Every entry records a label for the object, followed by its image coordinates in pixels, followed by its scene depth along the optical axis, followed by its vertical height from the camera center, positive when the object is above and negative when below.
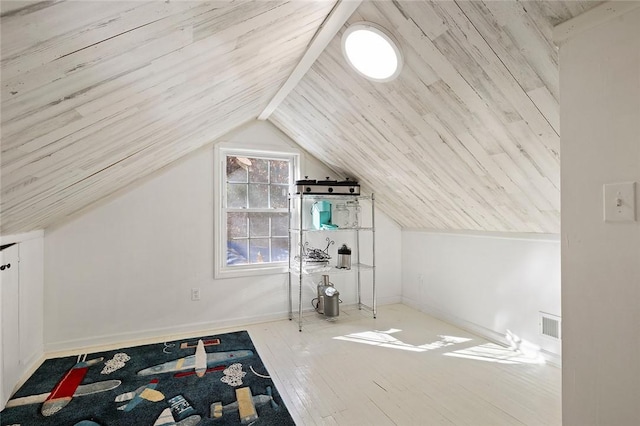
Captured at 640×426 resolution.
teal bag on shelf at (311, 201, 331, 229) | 3.39 +0.04
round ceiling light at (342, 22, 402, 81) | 1.60 +0.97
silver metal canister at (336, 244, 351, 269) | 3.40 -0.46
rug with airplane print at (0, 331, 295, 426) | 1.72 -1.12
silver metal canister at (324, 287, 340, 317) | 3.26 -0.91
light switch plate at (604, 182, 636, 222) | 0.92 +0.04
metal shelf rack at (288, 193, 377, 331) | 3.21 -0.31
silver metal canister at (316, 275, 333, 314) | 3.34 -0.80
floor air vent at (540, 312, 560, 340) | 2.28 -0.83
